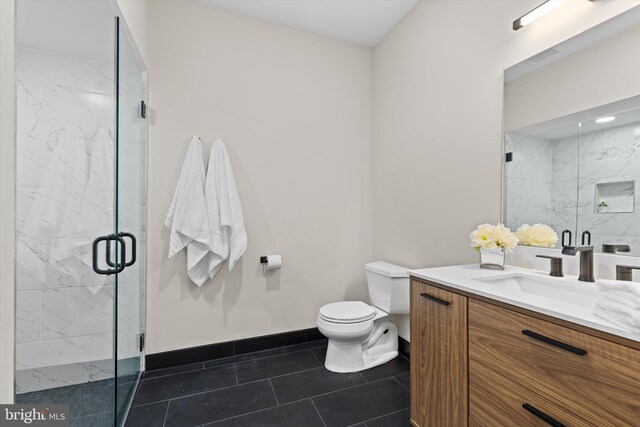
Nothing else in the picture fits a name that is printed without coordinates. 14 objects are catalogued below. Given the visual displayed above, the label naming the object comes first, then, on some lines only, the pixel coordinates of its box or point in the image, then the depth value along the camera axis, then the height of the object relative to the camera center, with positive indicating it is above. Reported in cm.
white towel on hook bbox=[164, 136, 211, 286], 205 -3
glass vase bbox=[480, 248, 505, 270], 151 -23
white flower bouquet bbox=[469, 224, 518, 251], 143 -12
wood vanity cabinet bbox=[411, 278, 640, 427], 76 -50
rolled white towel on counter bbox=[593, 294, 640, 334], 72 -25
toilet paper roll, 232 -39
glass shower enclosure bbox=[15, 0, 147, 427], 84 +2
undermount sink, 111 -31
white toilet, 199 -77
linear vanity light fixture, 131 +95
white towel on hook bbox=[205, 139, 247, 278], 213 +0
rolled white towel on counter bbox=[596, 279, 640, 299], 76 -20
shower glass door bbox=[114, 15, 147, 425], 147 +3
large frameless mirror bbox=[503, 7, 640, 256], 113 +33
